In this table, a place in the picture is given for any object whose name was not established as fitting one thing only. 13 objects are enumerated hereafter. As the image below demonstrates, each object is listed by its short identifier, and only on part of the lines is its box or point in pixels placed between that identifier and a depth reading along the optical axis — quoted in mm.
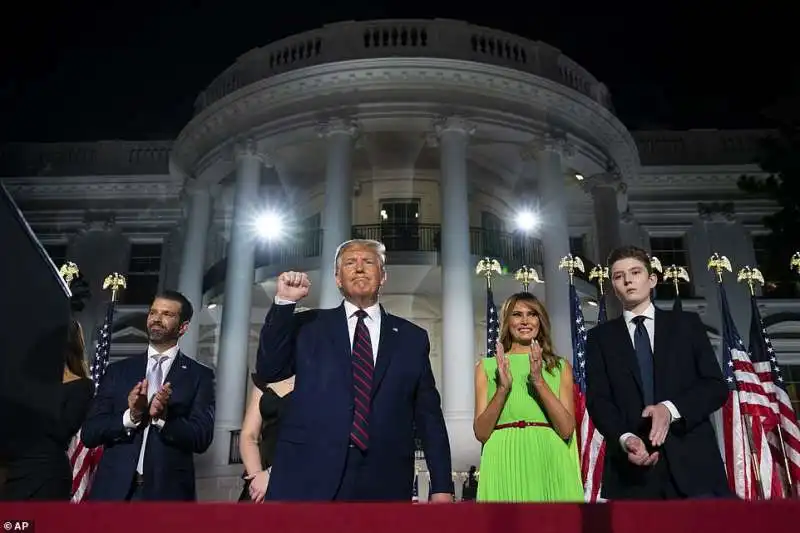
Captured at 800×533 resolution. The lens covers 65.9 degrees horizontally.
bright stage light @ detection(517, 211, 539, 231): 21297
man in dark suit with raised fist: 3061
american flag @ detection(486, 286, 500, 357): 13302
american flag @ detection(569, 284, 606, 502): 9484
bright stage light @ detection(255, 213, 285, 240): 18988
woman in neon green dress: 4012
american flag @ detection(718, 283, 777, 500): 10391
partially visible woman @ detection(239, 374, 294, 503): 3533
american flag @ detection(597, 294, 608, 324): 14180
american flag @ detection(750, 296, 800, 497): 10828
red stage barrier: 1879
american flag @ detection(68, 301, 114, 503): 9381
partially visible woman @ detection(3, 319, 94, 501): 4141
